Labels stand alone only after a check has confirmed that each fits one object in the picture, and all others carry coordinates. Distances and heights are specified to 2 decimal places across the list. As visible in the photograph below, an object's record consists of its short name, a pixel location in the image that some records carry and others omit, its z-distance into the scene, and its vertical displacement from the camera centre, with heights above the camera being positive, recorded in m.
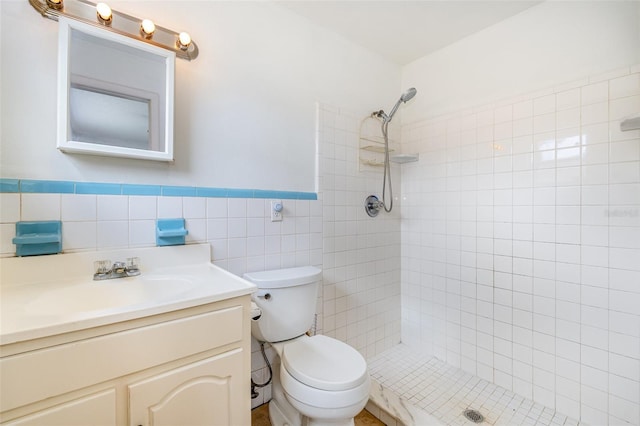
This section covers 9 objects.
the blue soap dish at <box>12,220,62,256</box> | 1.01 -0.10
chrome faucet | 1.10 -0.24
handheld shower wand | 2.12 +0.26
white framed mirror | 1.07 +0.48
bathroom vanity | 0.66 -0.37
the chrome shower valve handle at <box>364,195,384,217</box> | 2.11 +0.06
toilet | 1.12 -0.68
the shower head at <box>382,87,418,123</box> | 1.88 +0.80
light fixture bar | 1.05 +0.77
